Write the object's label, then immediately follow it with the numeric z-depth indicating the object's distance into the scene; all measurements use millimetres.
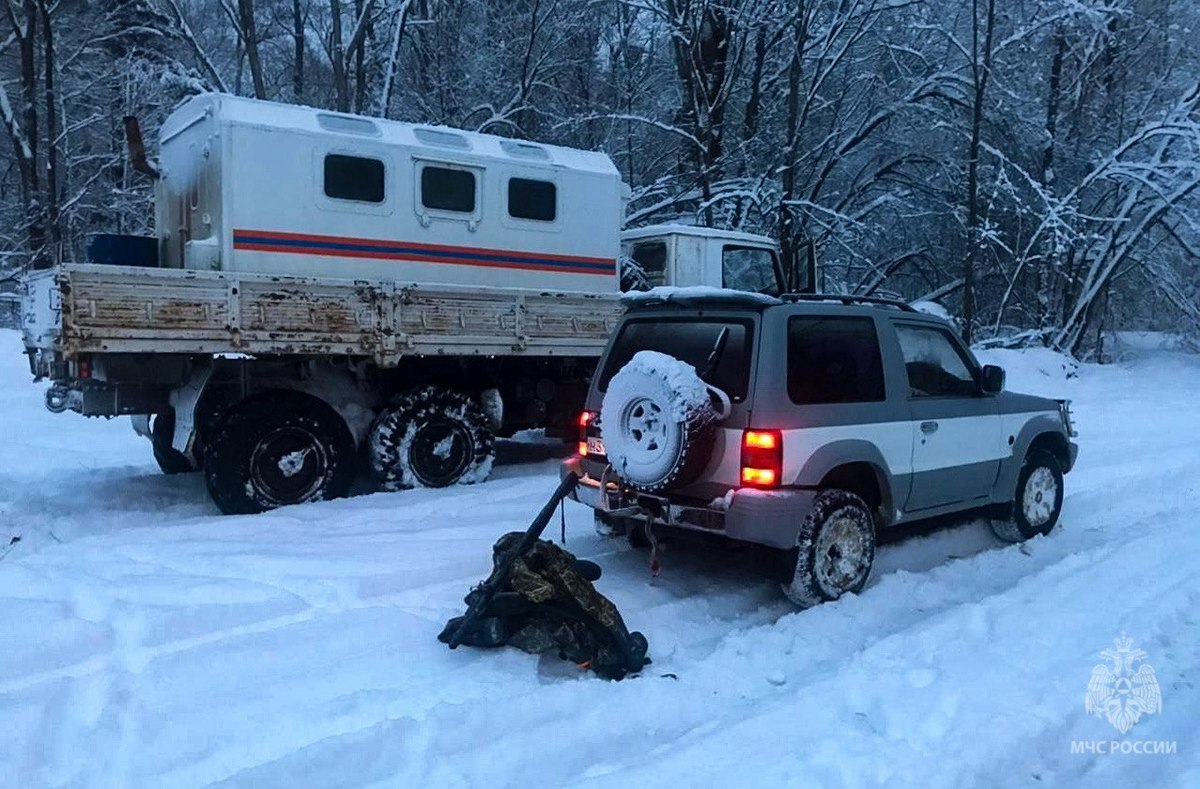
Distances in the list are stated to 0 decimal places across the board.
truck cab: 10891
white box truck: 7582
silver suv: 5234
